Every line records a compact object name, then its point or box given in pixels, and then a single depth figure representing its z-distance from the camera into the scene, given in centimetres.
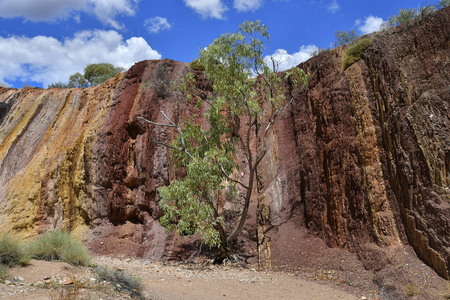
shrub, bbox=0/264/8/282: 664
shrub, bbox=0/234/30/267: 747
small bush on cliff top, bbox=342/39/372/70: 1362
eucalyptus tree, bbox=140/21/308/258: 1214
